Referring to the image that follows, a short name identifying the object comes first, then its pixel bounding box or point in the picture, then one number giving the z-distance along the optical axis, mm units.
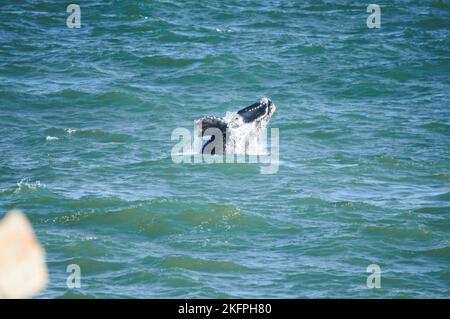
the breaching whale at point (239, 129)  37437
